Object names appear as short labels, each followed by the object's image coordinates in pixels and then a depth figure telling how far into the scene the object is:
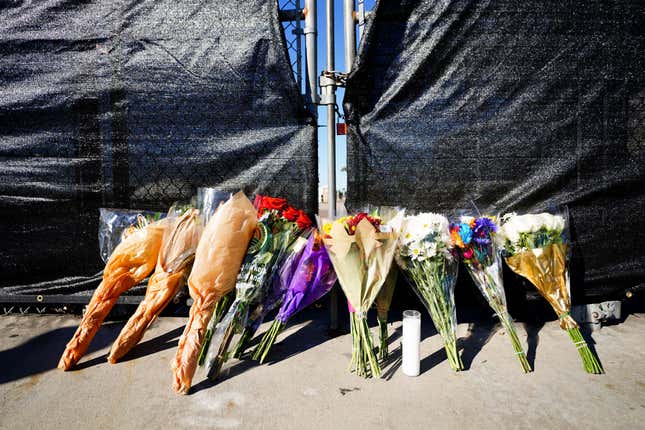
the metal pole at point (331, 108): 3.00
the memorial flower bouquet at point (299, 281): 2.58
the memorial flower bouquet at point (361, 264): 2.39
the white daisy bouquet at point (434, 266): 2.41
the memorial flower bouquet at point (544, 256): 2.59
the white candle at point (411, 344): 2.39
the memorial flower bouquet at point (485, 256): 2.53
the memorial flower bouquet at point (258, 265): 2.44
